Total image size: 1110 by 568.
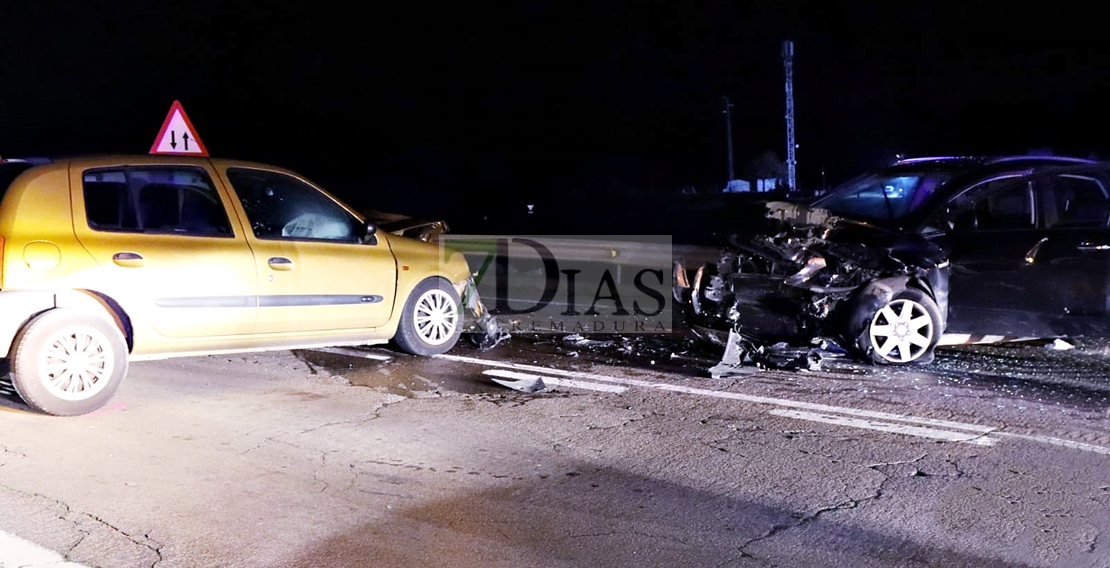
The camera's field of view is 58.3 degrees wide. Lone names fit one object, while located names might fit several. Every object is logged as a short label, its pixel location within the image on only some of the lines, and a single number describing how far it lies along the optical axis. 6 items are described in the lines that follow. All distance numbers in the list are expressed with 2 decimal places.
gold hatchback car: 5.93
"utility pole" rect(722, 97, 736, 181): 39.28
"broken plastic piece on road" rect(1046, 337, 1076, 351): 8.41
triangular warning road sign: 10.04
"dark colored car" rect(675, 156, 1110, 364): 7.60
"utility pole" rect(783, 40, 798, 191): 27.91
